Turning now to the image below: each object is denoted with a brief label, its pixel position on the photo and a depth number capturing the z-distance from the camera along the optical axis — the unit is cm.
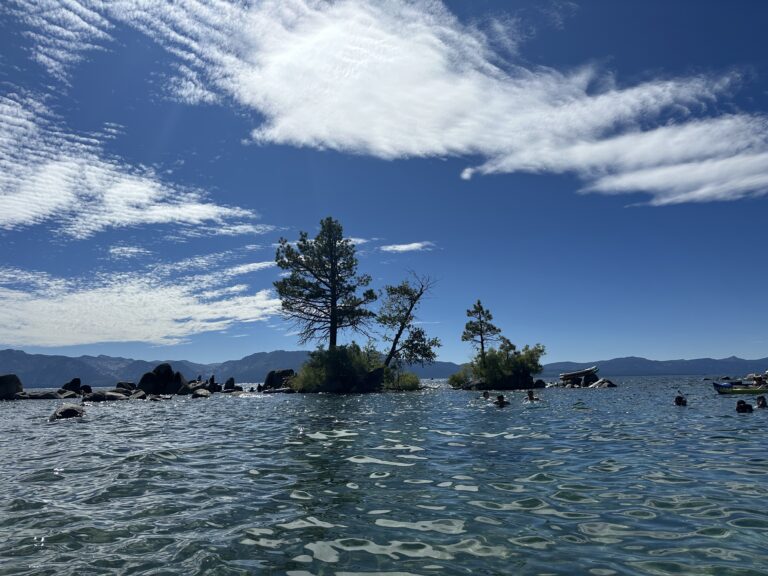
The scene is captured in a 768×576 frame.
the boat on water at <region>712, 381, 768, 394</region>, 4025
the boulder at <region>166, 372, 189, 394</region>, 5441
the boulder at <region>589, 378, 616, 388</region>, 6819
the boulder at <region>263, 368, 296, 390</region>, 6397
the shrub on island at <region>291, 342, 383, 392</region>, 5256
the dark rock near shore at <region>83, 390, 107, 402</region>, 4475
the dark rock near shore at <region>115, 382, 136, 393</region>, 5287
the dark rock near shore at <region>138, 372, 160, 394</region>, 5316
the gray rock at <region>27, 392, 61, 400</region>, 4909
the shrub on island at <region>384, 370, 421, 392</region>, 5903
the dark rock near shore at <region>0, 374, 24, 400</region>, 5234
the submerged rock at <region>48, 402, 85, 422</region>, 2611
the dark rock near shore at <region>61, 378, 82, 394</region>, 5822
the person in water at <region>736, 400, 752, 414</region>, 2337
